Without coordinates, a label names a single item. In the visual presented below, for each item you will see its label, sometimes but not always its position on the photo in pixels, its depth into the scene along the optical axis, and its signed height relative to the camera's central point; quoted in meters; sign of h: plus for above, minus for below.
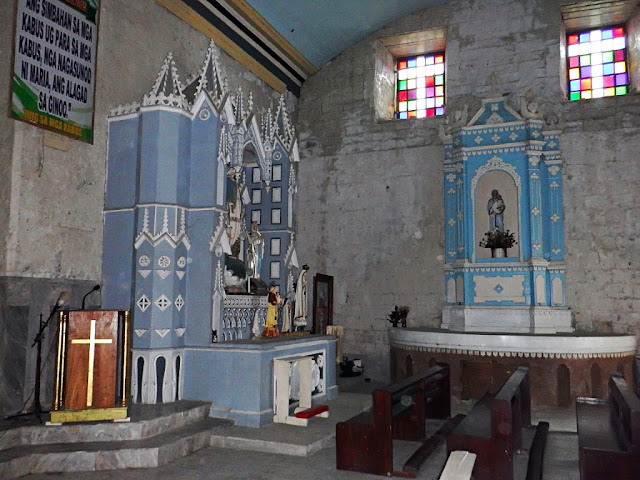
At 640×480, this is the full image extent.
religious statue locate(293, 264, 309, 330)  8.36 -0.19
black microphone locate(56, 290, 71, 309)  5.69 -0.13
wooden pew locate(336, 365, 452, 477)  4.80 -1.30
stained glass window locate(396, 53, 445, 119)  11.59 +4.30
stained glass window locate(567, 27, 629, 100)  10.27 +4.23
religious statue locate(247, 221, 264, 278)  8.39 +0.59
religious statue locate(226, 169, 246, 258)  7.84 +1.04
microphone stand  5.43 -0.78
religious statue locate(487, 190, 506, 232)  9.98 +1.43
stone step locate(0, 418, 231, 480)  4.58 -1.42
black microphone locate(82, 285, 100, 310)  6.08 -0.01
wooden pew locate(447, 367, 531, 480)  4.33 -1.17
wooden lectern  5.07 -0.73
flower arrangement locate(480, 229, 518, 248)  9.82 +0.92
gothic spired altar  6.17 +0.34
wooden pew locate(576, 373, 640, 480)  3.81 -1.11
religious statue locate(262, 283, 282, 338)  7.34 -0.32
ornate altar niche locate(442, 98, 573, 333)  9.57 +1.11
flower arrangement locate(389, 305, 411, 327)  10.39 -0.46
